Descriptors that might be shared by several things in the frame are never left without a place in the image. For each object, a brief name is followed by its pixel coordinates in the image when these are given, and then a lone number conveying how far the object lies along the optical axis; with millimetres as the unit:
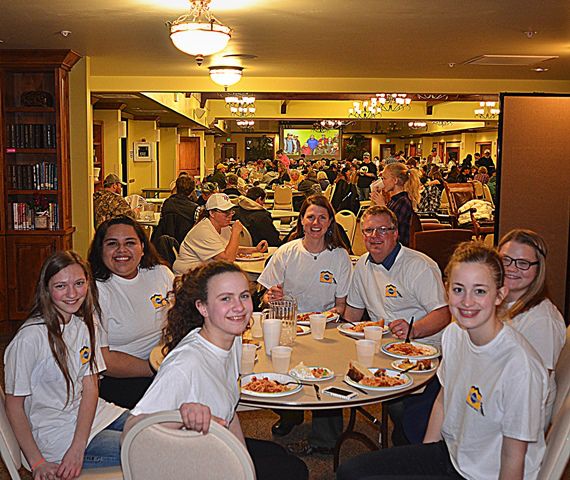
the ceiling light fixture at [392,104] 12303
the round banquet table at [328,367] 2518
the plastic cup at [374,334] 3184
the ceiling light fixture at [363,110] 16547
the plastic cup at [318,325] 3320
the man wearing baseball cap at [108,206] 7273
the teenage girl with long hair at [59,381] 2443
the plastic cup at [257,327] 3396
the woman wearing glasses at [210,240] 5402
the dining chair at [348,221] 7689
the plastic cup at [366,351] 2926
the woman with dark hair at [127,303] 3295
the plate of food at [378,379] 2660
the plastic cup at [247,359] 2838
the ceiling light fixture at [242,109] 16281
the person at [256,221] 6820
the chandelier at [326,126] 23275
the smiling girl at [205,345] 2041
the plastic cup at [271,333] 3049
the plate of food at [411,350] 3051
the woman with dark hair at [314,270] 4012
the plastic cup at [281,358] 2807
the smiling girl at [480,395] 2144
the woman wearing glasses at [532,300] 2795
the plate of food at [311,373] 2736
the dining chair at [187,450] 1846
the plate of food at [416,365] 2896
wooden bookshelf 6523
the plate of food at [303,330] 3441
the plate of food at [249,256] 5625
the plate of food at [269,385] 2556
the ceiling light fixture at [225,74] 7340
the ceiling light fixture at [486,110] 16312
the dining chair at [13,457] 2297
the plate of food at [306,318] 3609
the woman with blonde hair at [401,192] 6215
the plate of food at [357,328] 3400
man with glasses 3453
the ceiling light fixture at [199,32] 4285
